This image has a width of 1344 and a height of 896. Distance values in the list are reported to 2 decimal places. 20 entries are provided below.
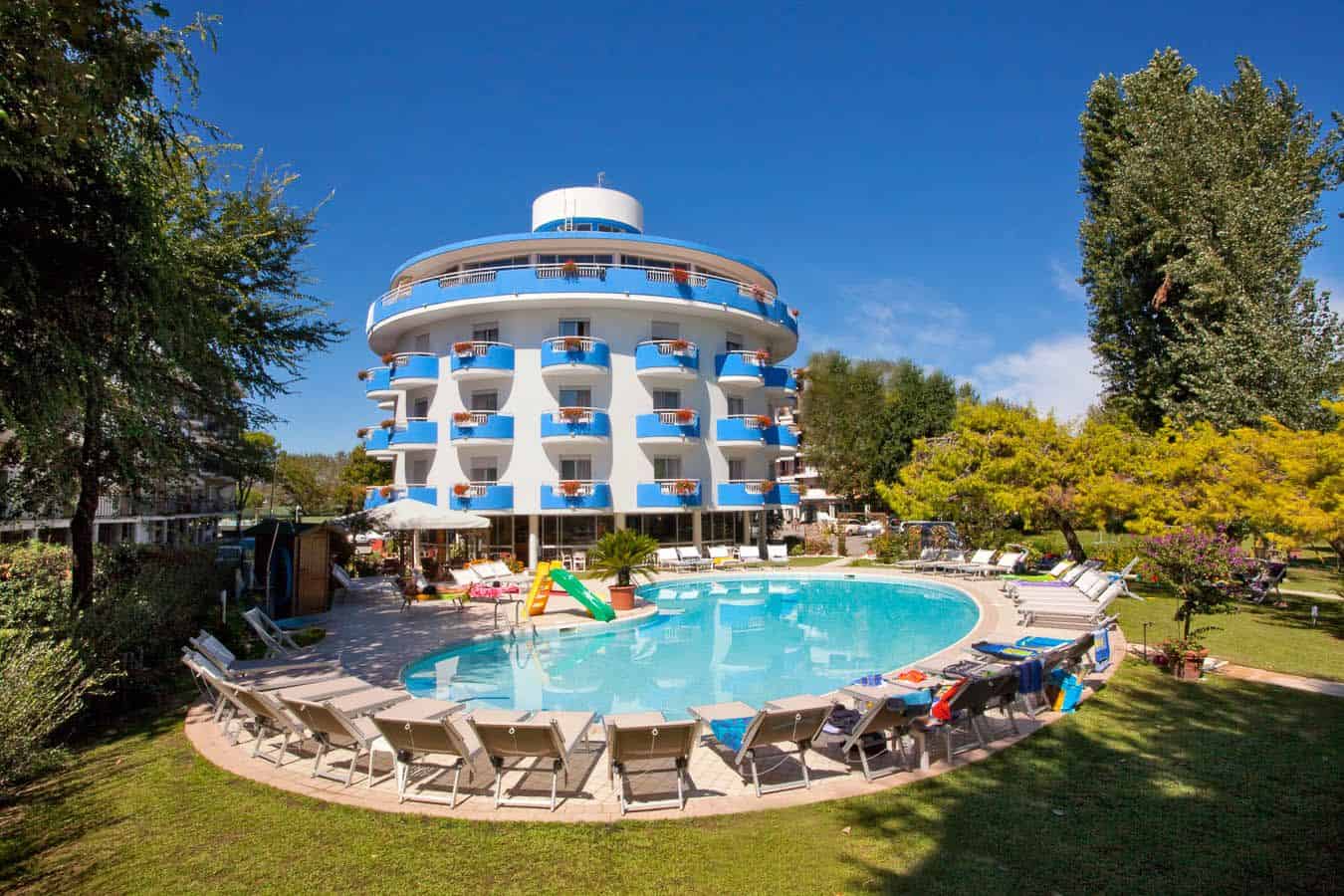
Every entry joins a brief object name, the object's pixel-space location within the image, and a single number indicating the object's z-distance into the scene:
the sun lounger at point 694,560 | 26.33
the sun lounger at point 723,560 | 26.70
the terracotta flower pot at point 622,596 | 18.20
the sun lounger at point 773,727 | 6.21
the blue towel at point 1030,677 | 7.96
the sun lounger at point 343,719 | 6.37
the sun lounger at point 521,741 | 5.79
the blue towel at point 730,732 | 6.66
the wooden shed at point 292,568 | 16.19
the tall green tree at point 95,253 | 5.08
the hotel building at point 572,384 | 26.55
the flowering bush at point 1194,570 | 10.35
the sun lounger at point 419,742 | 5.89
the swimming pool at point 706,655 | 11.07
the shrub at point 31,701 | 5.77
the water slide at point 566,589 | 16.77
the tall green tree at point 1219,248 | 19.47
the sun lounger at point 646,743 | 5.83
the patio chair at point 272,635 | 11.82
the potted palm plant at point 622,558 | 18.28
